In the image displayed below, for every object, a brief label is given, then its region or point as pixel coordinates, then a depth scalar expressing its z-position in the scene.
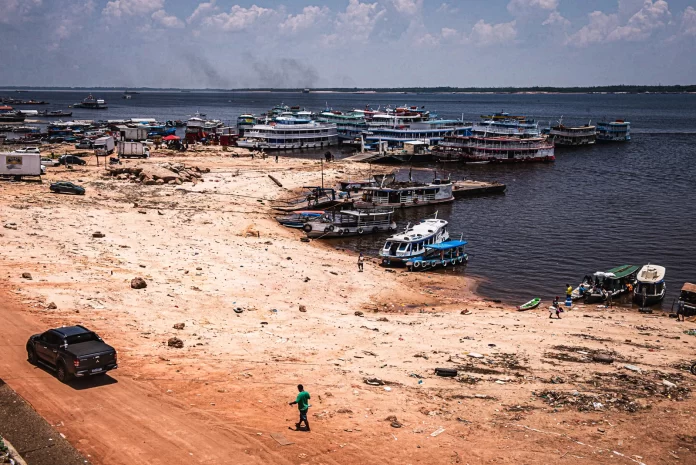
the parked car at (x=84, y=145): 100.38
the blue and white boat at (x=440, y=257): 47.44
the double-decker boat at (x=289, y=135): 122.12
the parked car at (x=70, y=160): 79.81
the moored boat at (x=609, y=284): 40.72
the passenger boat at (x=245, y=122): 145.50
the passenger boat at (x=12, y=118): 173.38
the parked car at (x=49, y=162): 78.00
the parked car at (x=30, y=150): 81.94
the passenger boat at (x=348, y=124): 139.50
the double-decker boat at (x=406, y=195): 70.44
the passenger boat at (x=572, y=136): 146.00
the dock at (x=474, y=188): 81.75
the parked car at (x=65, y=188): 58.97
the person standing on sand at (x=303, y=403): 18.66
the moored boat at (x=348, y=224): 57.09
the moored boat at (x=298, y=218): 58.31
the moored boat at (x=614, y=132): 153.12
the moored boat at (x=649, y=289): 40.53
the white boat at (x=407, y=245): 47.88
